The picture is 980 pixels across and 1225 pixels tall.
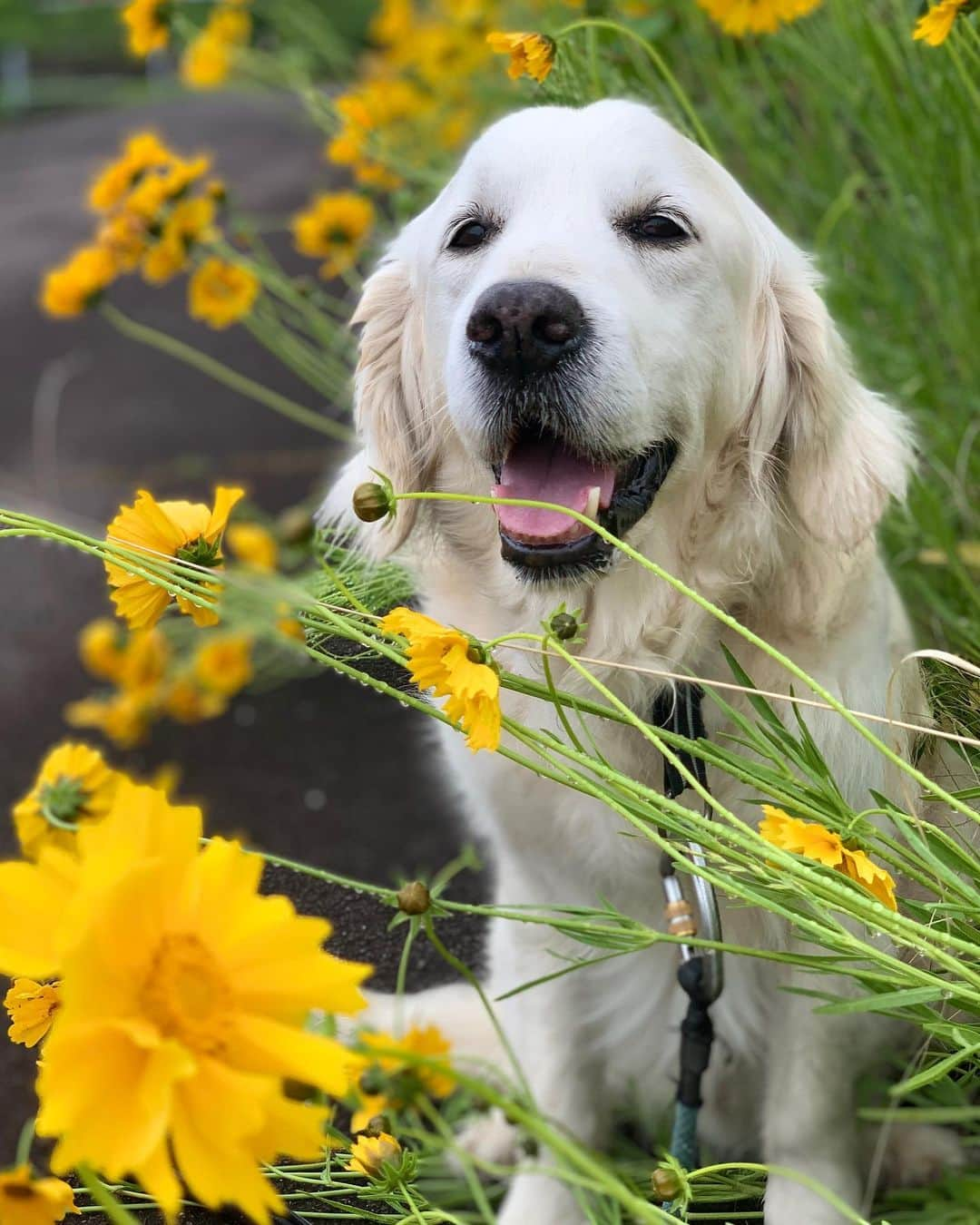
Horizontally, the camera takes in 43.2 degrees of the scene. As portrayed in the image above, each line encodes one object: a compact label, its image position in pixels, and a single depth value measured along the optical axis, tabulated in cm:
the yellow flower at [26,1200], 71
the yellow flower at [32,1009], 99
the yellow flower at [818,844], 105
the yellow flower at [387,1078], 72
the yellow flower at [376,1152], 107
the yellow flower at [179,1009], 62
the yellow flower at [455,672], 99
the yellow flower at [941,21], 145
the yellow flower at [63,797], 106
